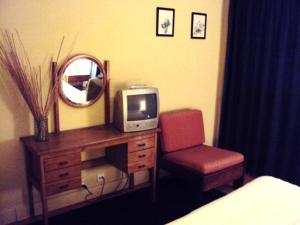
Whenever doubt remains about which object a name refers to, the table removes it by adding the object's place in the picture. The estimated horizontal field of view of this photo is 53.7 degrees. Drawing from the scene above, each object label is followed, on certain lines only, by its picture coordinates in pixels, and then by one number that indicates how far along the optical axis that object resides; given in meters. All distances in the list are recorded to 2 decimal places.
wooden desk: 2.24
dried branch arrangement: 2.29
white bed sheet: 1.64
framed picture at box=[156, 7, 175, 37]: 3.07
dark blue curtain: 3.13
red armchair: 2.80
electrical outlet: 2.98
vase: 2.35
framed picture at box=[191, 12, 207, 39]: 3.38
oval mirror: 2.59
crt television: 2.69
